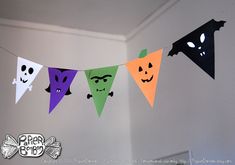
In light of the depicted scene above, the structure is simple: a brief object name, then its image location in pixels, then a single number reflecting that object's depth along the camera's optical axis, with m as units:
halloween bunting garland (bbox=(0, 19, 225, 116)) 1.81
